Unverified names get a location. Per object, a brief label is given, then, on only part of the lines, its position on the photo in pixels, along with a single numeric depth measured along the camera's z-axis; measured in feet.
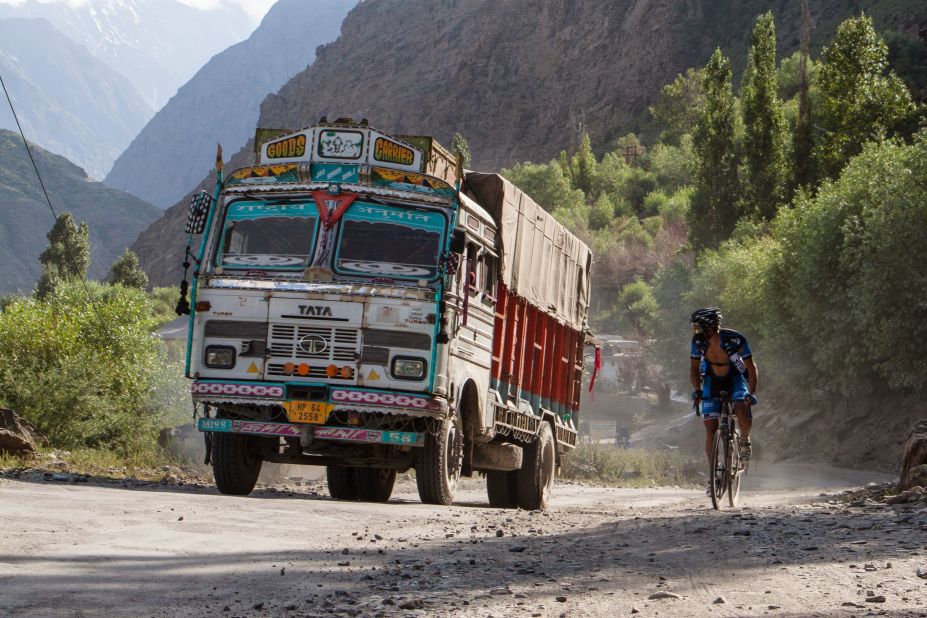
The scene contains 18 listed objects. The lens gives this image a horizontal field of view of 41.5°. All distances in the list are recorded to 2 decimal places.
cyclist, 40.83
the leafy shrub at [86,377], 72.64
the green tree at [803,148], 166.50
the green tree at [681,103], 427.33
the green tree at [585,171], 408.67
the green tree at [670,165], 383.45
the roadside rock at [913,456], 48.08
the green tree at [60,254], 270.67
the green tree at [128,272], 309.01
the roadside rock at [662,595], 22.34
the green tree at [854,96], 155.02
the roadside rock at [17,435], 54.70
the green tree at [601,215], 371.56
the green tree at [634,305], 274.40
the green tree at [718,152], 189.37
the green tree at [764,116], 174.91
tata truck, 41.37
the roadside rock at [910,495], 41.50
